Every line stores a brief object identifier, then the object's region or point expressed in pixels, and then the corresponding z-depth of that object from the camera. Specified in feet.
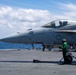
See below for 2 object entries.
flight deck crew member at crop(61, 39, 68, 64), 65.53
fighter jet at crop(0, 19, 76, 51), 71.00
